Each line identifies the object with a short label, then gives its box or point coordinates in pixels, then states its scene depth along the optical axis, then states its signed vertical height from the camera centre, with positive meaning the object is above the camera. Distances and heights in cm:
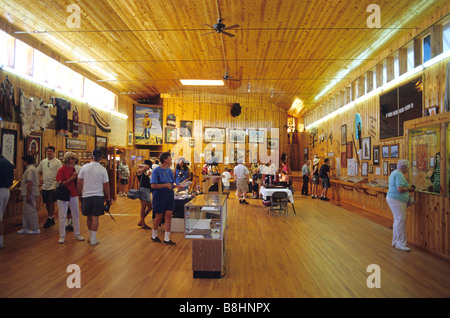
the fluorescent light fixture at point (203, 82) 1253 +363
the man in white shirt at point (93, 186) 488 -44
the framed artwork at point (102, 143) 1091 +70
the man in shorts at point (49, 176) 638 -36
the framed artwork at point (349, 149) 1030 +56
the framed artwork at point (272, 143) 1684 +120
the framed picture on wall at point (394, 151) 737 +36
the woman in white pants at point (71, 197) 529 -70
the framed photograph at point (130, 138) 1454 +121
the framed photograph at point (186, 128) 1625 +196
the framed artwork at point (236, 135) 1659 +163
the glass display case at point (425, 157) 487 +15
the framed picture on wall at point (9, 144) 635 +36
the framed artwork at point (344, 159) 1090 +19
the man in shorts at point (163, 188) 486 -46
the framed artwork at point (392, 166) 747 -4
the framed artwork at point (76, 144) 901 +56
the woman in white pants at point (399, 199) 488 -61
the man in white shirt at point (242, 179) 1063 -62
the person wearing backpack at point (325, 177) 1152 -55
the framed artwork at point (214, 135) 1641 +160
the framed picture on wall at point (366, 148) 892 +52
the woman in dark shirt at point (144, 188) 635 -62
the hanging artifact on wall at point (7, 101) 630 +135
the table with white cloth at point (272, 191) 827 -85
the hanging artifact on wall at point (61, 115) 843 +137
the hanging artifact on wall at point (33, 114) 689 +119
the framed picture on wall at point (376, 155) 830 +28
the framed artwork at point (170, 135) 1600 +152
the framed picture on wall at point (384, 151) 780 +37
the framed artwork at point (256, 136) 1670 +161
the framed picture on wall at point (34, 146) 709 +36
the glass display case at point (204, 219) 363 -78
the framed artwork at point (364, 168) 900 -13
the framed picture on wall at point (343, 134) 1091 +117
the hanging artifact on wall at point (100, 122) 1065 +156
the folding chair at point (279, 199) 803 -104
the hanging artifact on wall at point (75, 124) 923 +122
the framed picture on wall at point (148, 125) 1539 +205
